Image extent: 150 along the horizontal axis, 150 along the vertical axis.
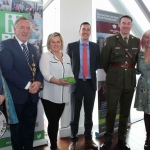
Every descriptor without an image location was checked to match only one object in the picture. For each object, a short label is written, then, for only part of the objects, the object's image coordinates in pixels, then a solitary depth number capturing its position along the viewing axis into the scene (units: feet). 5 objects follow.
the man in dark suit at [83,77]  7.33
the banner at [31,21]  6.86
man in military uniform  7.22
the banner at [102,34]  8.67
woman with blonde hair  6.02
